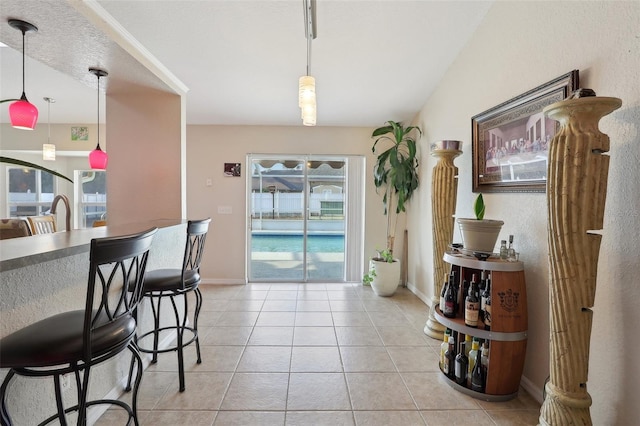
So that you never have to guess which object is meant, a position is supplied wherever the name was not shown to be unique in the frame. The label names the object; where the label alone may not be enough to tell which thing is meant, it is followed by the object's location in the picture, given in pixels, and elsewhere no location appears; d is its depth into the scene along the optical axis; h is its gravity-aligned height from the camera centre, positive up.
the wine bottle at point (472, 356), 1.90 -0.95
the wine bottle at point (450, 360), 2.01 -1.03
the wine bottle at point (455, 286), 2.06 -0.55
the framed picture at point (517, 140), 1.81 +0.50
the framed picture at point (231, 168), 4.35 +0.55
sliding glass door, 4.52 +0.10
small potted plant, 1.97 -0.15
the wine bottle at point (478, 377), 1.88 -1.07
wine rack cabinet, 1.80 -0.74
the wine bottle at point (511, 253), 1.91 -0.28
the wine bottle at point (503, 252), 1.93 -0.28
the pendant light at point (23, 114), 1.95 +0.59
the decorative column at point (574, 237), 1.30 -0.12
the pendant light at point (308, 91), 1.96 +0.79
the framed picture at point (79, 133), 4.68 +1.10
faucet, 1.82 -0.03
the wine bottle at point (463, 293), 2.08 -0.60
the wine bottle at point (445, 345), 2.06 -0.96
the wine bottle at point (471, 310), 1.87 -0.64
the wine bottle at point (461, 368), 1.94 -1.05
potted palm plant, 3.85 +0.38
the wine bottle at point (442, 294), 2.10 -0.62
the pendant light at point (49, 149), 3.89 +0.71
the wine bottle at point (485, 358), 1.85 -0.94
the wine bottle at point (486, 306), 1.84 -0.62
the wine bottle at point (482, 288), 1.93 -0.52
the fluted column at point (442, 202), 2.58 +0.06
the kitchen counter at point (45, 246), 1.00 -0.18
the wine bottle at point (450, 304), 2.03 -0.66
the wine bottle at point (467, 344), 1.97 -0.90
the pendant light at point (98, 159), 2.67 +0.40
